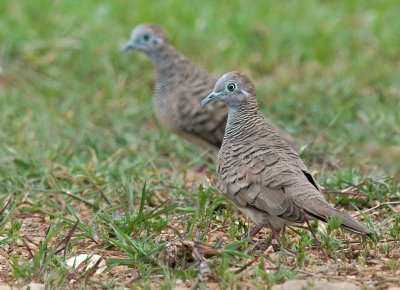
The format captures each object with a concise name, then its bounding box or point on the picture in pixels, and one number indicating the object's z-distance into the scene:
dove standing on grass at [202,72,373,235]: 8.04
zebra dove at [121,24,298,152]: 13.12
